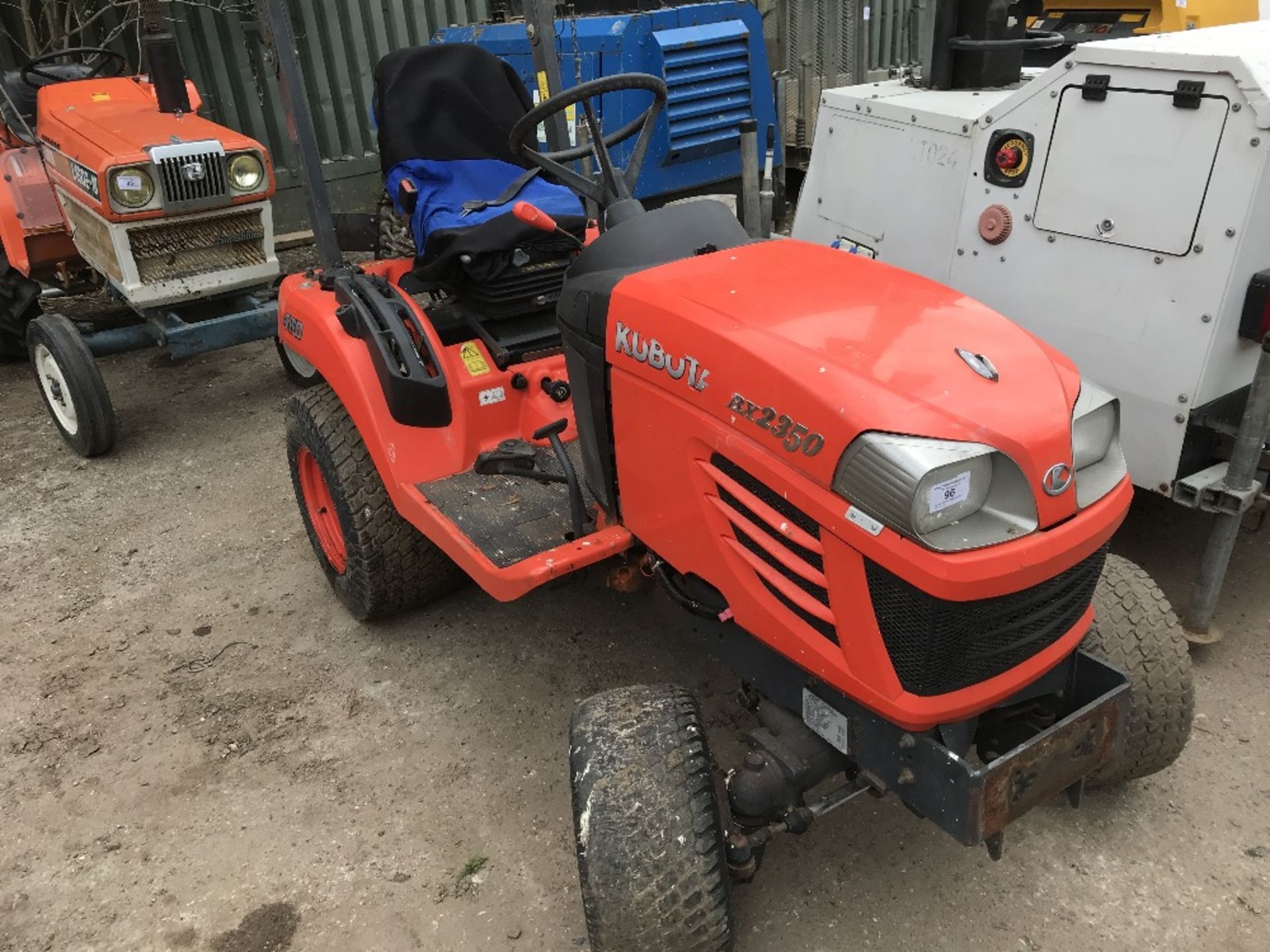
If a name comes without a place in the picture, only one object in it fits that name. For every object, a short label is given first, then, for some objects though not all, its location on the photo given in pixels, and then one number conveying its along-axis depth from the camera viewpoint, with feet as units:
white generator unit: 8.40
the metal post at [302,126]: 9.73
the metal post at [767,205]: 12.63
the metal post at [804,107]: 23.93
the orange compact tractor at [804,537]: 5.51
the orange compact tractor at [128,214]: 13.62
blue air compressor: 18.66
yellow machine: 13.71
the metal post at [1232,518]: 8.52
